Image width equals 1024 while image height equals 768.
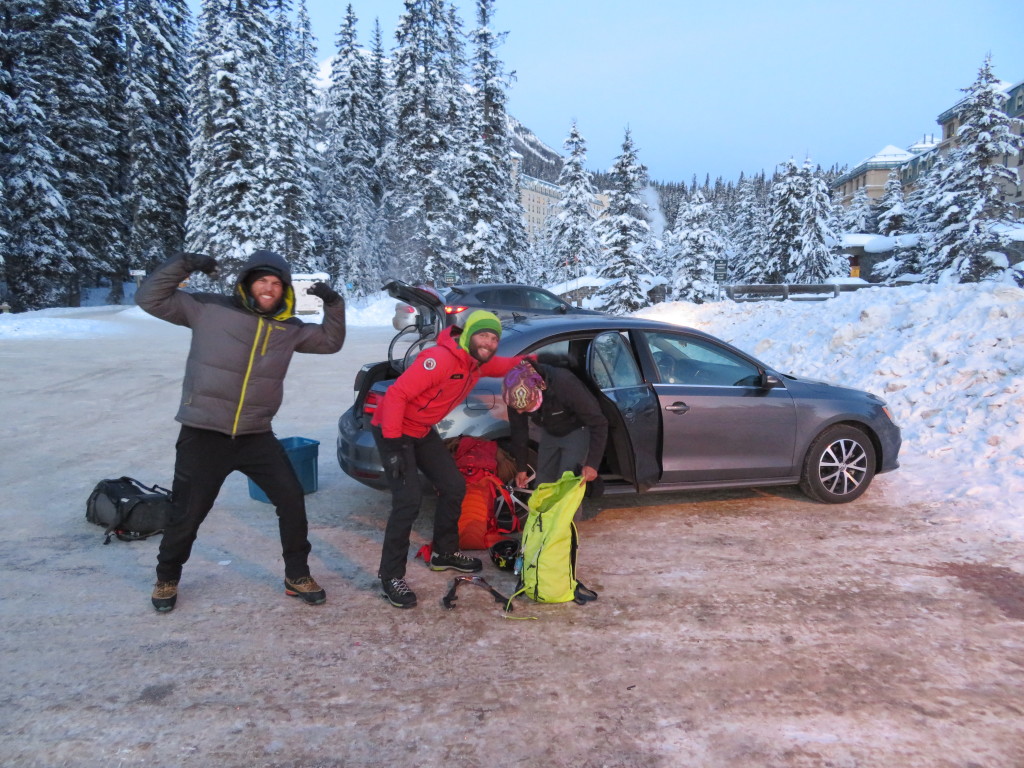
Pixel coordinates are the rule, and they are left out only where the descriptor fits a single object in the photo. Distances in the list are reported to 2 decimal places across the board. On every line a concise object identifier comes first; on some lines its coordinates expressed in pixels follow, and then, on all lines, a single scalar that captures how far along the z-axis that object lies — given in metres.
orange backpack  4.84
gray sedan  5.07
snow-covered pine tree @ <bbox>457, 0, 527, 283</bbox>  35.47
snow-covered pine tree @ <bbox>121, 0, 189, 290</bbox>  34.72
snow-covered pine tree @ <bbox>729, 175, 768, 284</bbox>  55.22
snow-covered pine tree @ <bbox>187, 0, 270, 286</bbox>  30.83
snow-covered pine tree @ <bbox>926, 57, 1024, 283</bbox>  30.95
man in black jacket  4.29
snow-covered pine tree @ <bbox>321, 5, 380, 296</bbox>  42.47
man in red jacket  3.88
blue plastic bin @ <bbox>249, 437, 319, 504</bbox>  5.75
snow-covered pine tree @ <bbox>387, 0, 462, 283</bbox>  36.91
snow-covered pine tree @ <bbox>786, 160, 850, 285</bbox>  45.88
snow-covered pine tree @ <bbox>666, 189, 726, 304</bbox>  43.09
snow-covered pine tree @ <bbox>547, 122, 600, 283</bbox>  44.53
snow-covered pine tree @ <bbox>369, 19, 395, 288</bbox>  43.91
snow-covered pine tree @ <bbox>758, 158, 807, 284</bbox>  46.41
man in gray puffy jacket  3.66
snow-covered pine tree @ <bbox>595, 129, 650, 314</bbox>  33.44
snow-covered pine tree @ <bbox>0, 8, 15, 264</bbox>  29.17
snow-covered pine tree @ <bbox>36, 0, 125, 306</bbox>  31.83
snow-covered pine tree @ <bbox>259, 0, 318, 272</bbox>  32.84
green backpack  3.98
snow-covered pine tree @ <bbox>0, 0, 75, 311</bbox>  30.00
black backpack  4.93
